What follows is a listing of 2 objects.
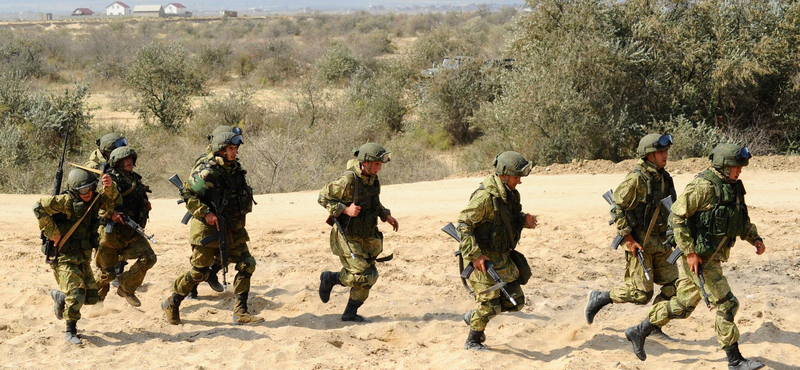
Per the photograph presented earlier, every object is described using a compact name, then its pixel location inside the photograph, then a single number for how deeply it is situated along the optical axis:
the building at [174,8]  142.49
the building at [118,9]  146.00
